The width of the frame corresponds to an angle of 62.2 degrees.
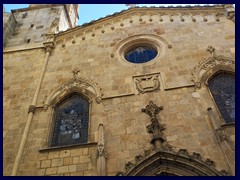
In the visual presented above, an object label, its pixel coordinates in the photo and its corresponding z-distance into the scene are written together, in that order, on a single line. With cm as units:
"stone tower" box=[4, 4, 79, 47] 1065
